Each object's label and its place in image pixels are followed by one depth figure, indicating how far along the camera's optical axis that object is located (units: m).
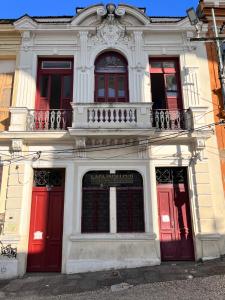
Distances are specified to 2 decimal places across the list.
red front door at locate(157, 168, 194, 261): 9.32
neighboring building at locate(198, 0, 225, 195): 10.30
